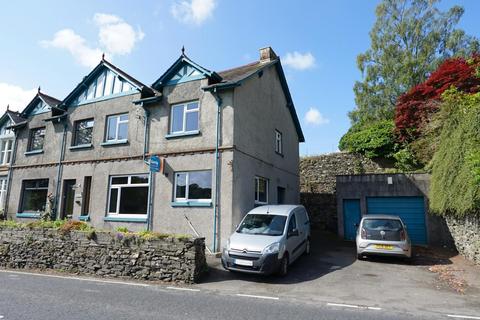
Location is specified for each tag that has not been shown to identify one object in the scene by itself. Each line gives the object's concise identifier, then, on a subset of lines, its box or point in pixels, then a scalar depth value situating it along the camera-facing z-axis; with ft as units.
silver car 34.78
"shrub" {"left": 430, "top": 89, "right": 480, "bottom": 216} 31.12
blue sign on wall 42.15
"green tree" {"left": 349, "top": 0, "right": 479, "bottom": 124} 81.10
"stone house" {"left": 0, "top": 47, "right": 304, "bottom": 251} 40.83
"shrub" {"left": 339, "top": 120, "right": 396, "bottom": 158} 67.36
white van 27.75
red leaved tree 59.93
